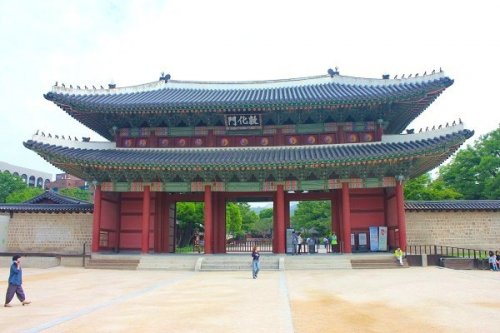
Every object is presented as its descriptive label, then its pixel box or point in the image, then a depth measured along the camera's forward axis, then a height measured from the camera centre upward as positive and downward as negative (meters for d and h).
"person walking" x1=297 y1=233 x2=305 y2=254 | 26.39 -1.26
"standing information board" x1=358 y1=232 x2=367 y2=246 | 25.84 -1.15
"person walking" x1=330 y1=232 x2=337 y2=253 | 26.12 -1.21
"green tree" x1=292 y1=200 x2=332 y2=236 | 65.38 +0.52
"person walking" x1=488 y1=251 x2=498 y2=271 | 21.17 -2.17
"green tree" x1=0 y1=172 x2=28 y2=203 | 67.94 +6.58
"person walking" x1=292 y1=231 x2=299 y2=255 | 25.50 -1.25
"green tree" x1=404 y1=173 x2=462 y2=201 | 43.62 +3.11
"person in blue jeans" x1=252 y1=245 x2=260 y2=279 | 18.56 -1.91
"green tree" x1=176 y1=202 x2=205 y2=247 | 47.59 +0.35
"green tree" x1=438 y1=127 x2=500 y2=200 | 44.41 +5.63
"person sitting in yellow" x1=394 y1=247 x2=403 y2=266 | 22.00 -1.84
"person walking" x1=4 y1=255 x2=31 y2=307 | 12.01 -1.79
